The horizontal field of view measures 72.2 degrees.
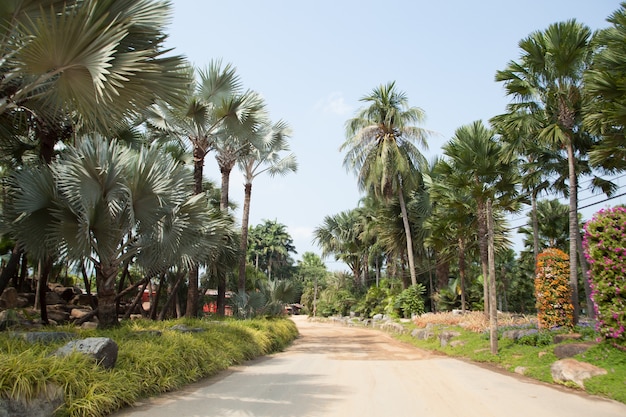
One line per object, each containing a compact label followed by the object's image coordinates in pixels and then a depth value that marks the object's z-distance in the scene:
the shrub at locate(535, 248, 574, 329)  11.53
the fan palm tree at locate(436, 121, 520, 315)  13.30
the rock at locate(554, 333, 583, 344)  9.73
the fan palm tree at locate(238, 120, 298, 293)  18.22
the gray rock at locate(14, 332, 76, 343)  6.51
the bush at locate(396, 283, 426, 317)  25.02
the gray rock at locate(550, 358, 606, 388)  7.25
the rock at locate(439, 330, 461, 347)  15.01
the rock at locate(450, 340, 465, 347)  13.90
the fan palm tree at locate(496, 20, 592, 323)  12.80
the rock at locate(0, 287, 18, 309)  14.08
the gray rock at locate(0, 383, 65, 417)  4.29
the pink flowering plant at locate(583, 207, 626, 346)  7.76
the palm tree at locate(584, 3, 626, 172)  9.05
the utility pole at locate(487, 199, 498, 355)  11.38
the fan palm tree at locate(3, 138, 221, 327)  8.27
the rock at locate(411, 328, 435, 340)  17.25
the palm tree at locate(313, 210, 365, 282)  44.60
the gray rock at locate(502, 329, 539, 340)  11.52
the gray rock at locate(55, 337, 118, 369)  5.81
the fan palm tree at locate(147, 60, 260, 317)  13.37
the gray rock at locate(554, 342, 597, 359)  8.48
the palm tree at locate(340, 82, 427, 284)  27.12
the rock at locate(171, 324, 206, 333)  10.48
